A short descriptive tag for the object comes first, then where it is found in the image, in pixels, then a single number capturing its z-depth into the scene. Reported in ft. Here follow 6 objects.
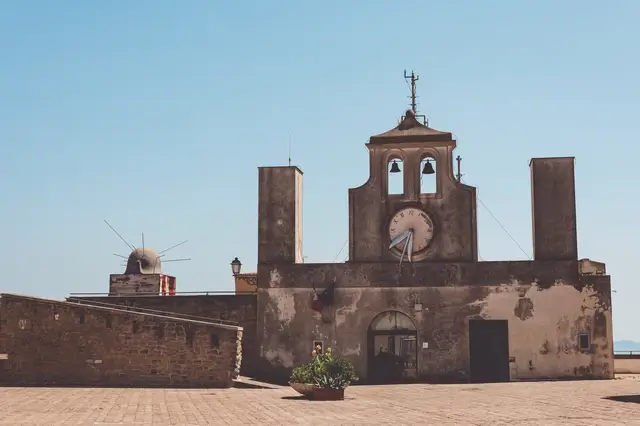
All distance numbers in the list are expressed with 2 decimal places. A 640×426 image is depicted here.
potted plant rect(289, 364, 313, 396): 78.02
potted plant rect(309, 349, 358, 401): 76.48
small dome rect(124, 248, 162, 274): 147.74
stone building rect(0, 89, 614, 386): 104.63
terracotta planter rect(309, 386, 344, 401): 76.43
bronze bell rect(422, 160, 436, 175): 109.29
